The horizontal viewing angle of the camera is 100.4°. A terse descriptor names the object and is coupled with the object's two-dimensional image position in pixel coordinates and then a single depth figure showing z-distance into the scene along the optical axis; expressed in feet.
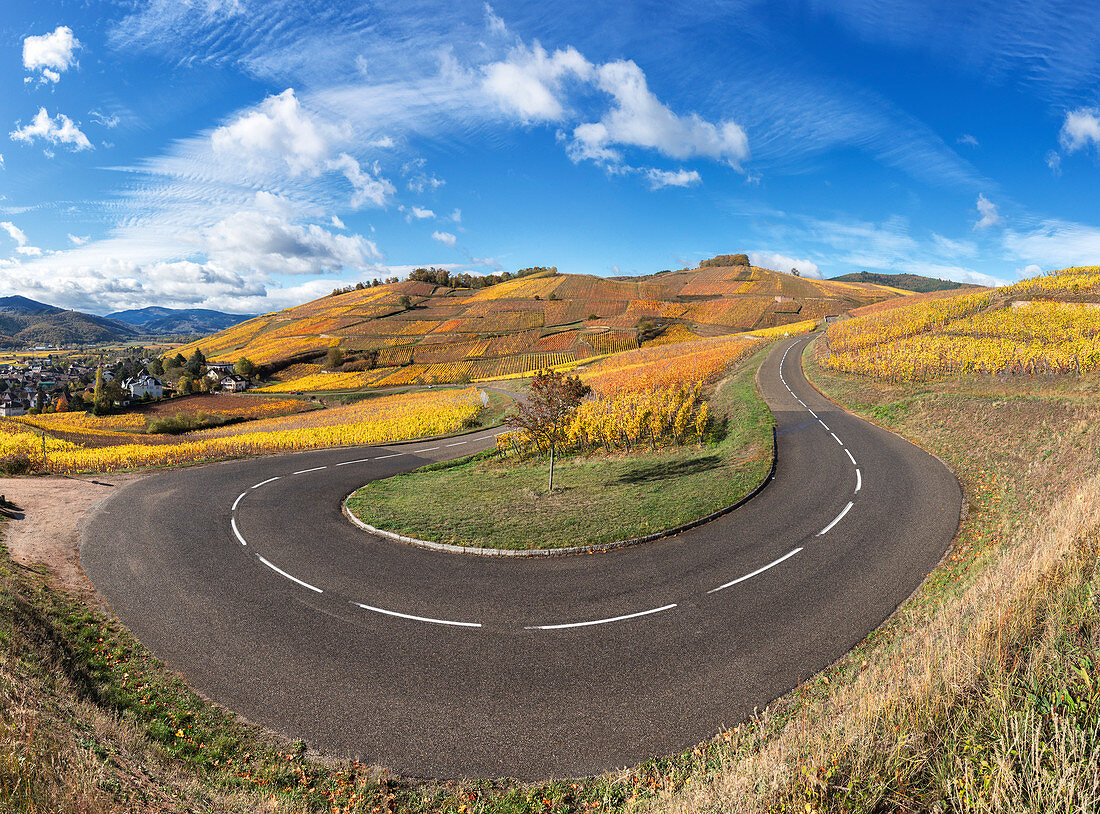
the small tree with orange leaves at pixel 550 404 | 58.92
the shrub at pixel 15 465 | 74.75
